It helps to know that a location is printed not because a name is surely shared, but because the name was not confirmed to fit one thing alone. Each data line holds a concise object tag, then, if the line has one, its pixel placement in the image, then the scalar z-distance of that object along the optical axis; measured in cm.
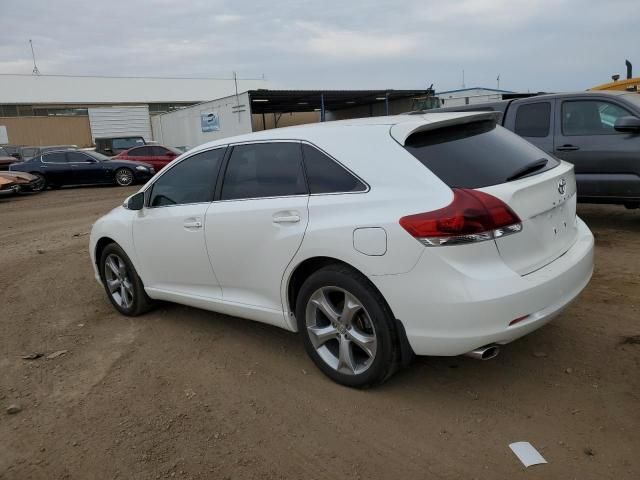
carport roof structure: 2984
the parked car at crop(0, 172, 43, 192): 1655
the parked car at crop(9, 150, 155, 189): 1889
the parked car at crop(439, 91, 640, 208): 653
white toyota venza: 281
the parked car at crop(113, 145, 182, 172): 2122
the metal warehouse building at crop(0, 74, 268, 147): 3525
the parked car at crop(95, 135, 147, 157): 2589
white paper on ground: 259
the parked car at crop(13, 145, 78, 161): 2620
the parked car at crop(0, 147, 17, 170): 2139
